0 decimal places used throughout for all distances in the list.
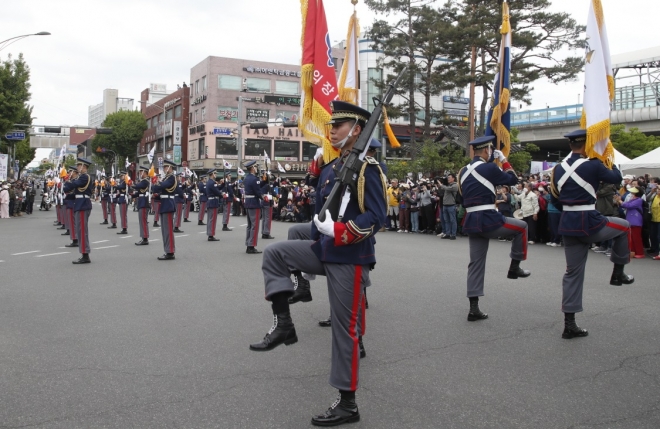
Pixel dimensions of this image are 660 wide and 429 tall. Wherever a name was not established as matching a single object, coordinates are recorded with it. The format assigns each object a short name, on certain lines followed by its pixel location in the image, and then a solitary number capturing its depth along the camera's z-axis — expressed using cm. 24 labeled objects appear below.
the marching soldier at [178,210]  1914
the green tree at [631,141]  3581
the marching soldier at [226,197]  2012
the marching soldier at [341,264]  370
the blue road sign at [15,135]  3619
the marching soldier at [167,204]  1179
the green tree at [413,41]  3338
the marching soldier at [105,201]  2294
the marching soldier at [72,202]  1216
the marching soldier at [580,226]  576
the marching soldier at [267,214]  1605
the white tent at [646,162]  1886
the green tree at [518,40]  2820
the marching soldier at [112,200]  2108
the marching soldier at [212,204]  1633
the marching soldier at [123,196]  1928
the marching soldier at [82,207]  1122
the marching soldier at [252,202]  1302
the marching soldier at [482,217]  648
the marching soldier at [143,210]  1473
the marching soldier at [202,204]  2266
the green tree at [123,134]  7488
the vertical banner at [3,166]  3022
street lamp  2584
